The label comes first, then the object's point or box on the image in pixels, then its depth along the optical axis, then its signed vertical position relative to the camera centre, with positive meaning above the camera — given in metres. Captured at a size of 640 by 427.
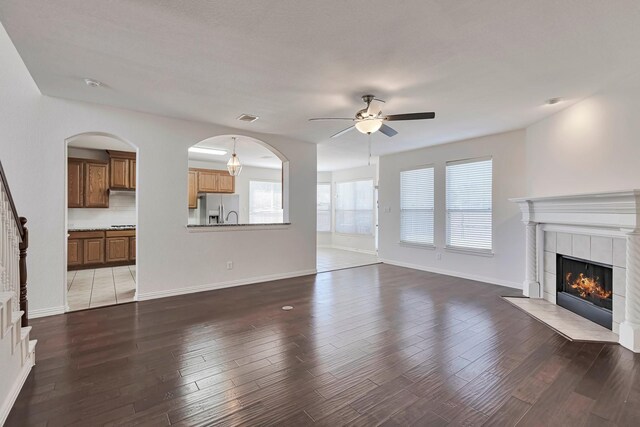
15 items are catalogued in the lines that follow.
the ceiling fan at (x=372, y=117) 3.26 +1.03
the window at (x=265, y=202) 9.38 +0.31
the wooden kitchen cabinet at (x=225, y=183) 8.33 +0.80
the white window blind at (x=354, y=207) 9.34 +0.14
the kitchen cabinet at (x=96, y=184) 6.68 +0.61
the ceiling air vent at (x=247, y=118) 4.38 +1.39
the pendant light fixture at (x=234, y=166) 6.22 +0.95
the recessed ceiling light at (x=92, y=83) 3.17 +1.37
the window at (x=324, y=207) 10.66 +0.16
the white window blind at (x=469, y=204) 5.48 +0.14
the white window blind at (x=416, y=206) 6.41 +0.12
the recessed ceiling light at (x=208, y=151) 6.83 +1.41
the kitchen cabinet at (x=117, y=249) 6.73 -0.82
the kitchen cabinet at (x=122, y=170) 6.86 +0.96
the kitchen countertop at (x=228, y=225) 4.75 -0.22
